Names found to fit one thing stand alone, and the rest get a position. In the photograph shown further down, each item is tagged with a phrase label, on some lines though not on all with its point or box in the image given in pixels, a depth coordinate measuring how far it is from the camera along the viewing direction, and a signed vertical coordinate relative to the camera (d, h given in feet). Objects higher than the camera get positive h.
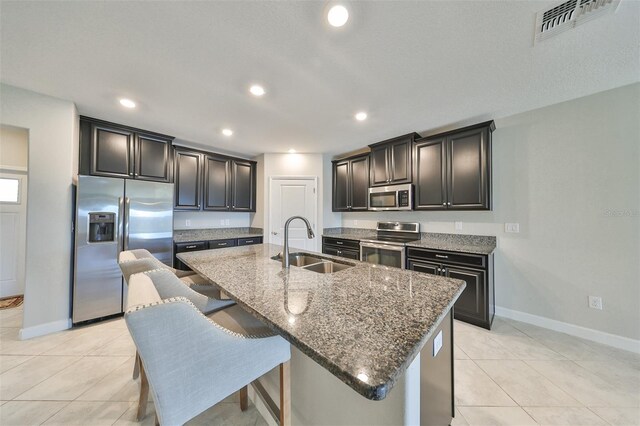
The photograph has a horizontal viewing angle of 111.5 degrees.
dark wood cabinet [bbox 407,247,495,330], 7.90 -2.33
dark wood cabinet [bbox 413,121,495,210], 8.67 +2.01
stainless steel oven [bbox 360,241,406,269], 9.93 -1.83
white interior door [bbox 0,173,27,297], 10.45 -0.82
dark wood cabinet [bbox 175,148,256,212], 11.73 +2.01
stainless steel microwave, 10.82 +0.97
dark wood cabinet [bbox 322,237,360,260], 12.19 -1.86
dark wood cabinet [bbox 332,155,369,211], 12.85 +1.98
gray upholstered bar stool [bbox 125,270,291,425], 2.35 -1.72
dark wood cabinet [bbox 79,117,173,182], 8.90 +2.86
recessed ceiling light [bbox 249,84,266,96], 6.81 +4.04
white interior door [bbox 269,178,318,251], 13.50 +0.67
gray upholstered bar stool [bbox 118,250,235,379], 4.13 -1.40
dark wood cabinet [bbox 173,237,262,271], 10.81 -1.57
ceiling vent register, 4.24 +4.11
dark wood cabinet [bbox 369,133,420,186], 10.89 +2.92
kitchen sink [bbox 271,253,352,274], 6.07 -1.38
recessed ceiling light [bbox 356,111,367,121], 8.59 +4.06
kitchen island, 1.97 -1.26
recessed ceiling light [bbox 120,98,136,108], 7.61 +4.04
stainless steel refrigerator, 8.08 -0.71
